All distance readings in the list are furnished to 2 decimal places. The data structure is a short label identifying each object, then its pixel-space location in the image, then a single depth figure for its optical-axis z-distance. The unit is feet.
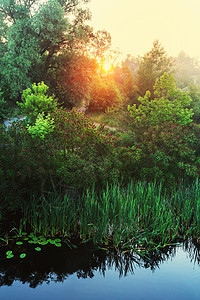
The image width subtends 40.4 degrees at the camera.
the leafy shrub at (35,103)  39.73
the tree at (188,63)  232.76
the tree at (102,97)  84.64
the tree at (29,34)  64.49
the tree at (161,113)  28.81
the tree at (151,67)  72.90
